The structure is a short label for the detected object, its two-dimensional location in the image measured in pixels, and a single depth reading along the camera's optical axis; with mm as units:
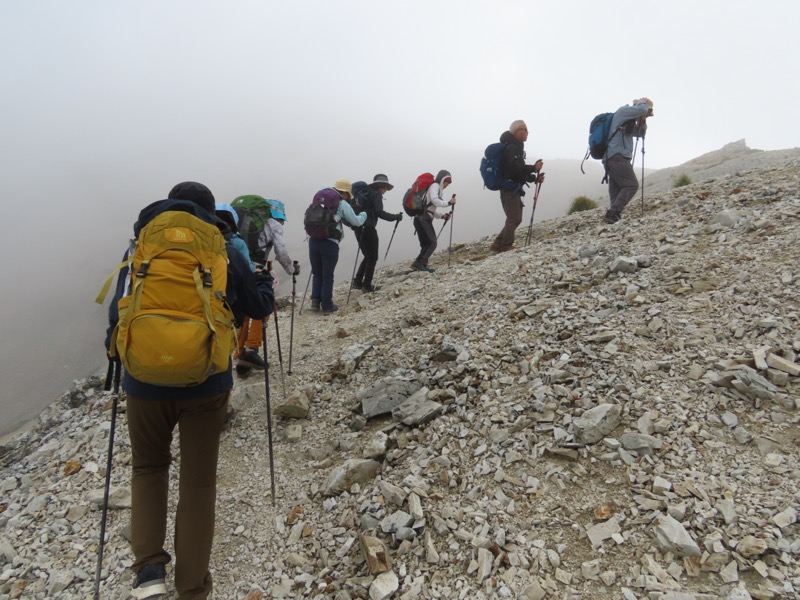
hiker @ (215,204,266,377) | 7090
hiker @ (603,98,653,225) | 9336
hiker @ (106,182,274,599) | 2904
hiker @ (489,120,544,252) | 10373
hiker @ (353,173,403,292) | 10508
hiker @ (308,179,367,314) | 9406
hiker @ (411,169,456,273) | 10711
